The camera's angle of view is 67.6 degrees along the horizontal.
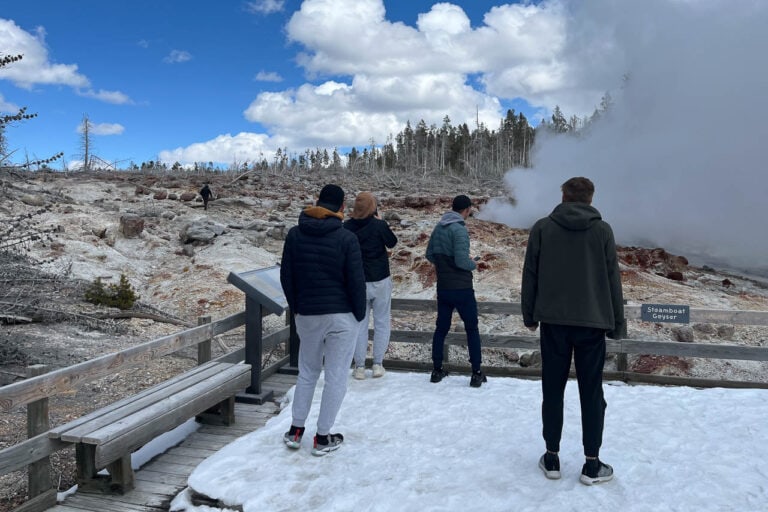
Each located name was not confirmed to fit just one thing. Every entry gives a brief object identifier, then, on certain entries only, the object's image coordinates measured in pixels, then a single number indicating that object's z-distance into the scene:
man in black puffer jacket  4.02
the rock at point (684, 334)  9.48
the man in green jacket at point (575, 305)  3.60
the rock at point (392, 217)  20.48
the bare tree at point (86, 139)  38.41
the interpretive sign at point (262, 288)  5.07
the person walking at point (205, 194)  23.31
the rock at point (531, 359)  8.91
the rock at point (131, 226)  18.86
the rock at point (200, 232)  18.67
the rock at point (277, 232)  19.70
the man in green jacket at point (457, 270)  5.66
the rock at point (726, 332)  9.95
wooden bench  3.45
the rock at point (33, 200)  18.68
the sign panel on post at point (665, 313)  5.88
